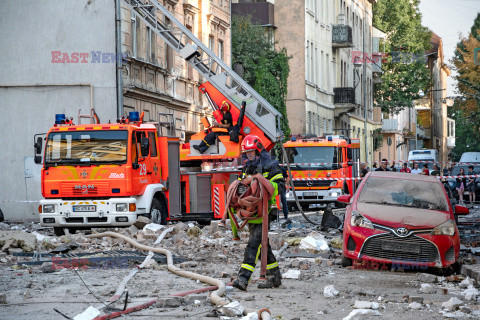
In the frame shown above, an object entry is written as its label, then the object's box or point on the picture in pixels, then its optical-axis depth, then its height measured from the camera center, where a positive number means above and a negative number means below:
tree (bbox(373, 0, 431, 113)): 75.12 +8.25
